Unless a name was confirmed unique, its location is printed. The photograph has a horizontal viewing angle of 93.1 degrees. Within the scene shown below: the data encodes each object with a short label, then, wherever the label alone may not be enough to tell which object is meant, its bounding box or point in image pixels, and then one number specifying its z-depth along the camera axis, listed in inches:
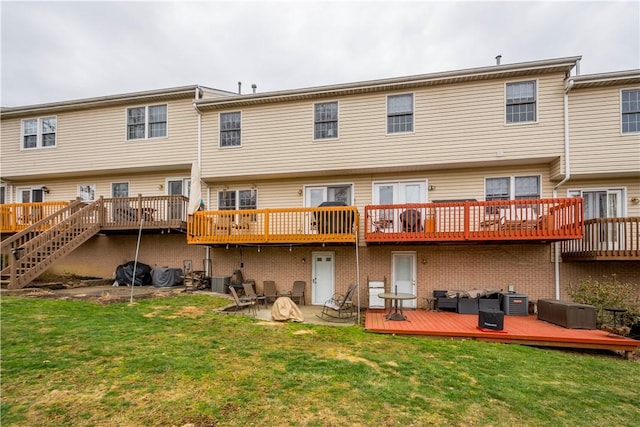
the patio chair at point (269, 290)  455.2
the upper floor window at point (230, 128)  494.3
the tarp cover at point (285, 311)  336.8
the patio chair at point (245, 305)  360.5
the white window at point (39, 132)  547.8
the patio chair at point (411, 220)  390.9
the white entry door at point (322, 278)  465.7
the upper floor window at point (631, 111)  384.5
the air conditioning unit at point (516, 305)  382.0
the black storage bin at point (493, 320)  300.4
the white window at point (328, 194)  478.0
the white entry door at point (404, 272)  442.9
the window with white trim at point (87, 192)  556.1
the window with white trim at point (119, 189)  548.7
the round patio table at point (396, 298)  330.9
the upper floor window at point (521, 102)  406.6
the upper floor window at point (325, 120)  465.1
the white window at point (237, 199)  508.1
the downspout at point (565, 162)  388.5
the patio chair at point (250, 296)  395.2
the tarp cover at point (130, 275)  494.6
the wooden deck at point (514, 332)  271.9
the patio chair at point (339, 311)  360.2
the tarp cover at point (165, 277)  488.1
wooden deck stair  387.9
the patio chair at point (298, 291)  453.9
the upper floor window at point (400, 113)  442.6
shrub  331.6
